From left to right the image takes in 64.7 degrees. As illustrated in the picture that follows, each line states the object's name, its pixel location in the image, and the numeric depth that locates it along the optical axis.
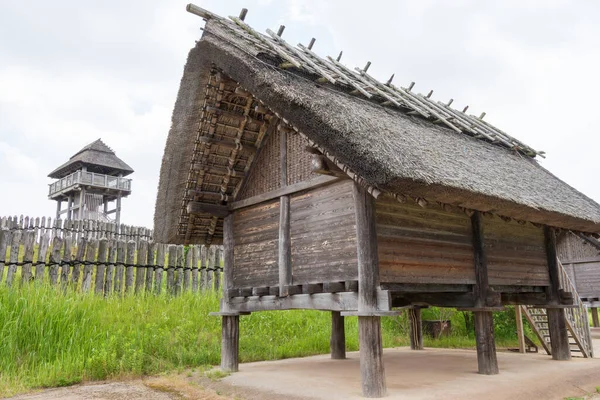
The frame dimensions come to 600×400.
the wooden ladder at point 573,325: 8.38
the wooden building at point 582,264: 15.20
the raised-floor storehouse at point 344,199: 4.93
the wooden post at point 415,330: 9.94
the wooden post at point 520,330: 9.26
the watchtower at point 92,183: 26.12
